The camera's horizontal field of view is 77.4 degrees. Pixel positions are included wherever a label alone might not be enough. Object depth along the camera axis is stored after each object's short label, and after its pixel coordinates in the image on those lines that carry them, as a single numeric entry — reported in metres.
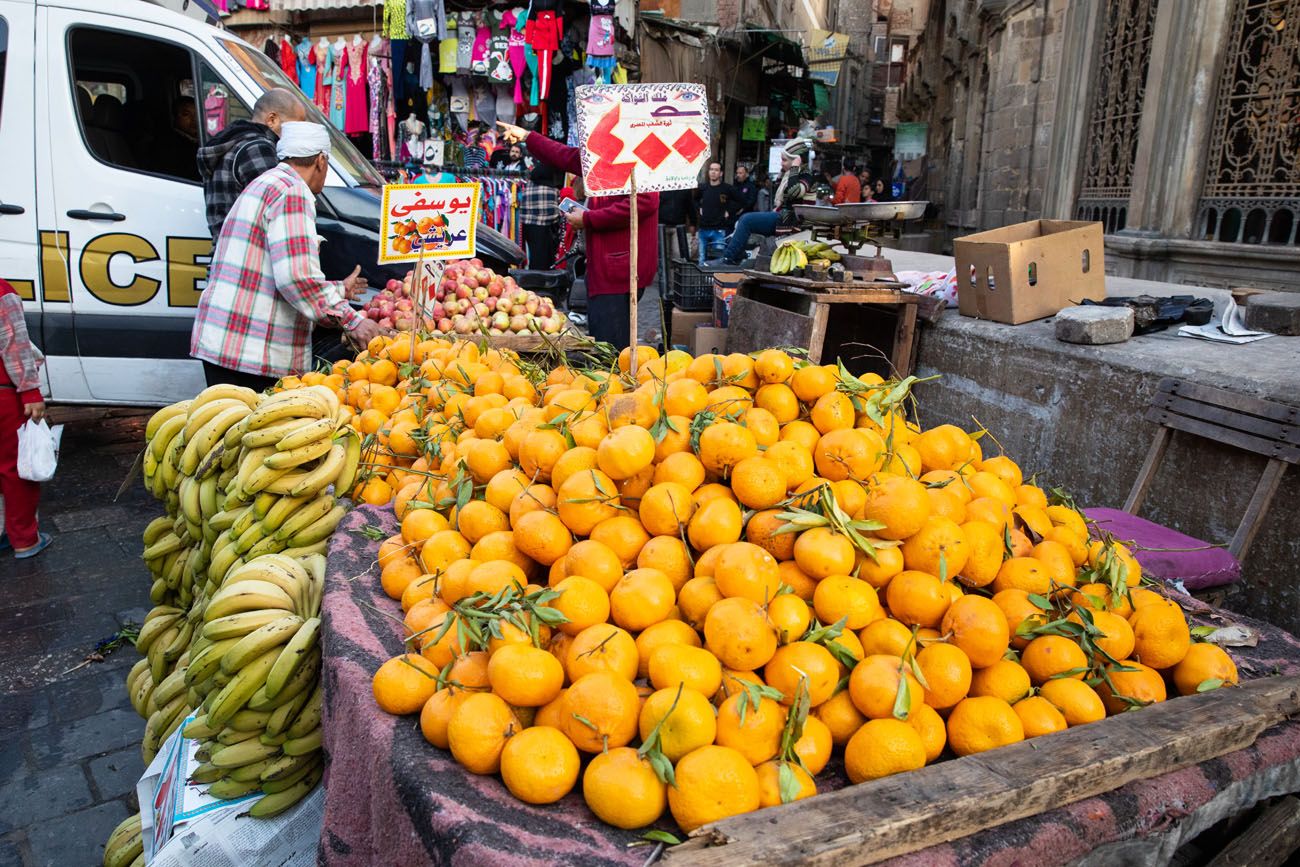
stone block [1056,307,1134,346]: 4.08
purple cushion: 2.61
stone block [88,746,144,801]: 2.87
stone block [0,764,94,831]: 2.71
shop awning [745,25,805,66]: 22.17
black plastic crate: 8.22
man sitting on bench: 10.25
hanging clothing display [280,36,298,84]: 10.74
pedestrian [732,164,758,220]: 14.26
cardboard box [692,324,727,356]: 6.76
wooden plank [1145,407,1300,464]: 2.97
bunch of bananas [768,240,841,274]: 5.56
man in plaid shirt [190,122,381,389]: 4.18
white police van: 5.23
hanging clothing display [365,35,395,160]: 10.27
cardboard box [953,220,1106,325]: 4.69
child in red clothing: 4.20
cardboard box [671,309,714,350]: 8.00
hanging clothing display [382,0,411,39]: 9.55
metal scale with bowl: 5.31
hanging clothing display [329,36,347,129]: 10.42
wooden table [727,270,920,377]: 4.92
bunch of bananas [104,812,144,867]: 2.38
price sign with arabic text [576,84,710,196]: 2.95
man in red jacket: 5.61
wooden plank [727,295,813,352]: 5.06
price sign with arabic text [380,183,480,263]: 4.06
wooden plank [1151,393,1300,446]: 3.00
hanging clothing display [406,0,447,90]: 9.50
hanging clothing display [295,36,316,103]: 10.67
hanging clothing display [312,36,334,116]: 10.53
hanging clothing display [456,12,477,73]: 9.74
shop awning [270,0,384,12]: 10.20
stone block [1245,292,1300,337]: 4.04
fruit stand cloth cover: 1.31
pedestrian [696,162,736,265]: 13.98
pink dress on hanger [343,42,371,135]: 10.34
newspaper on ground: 1.99
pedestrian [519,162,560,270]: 10.06
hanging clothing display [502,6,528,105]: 9.61
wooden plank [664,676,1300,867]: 1.24
